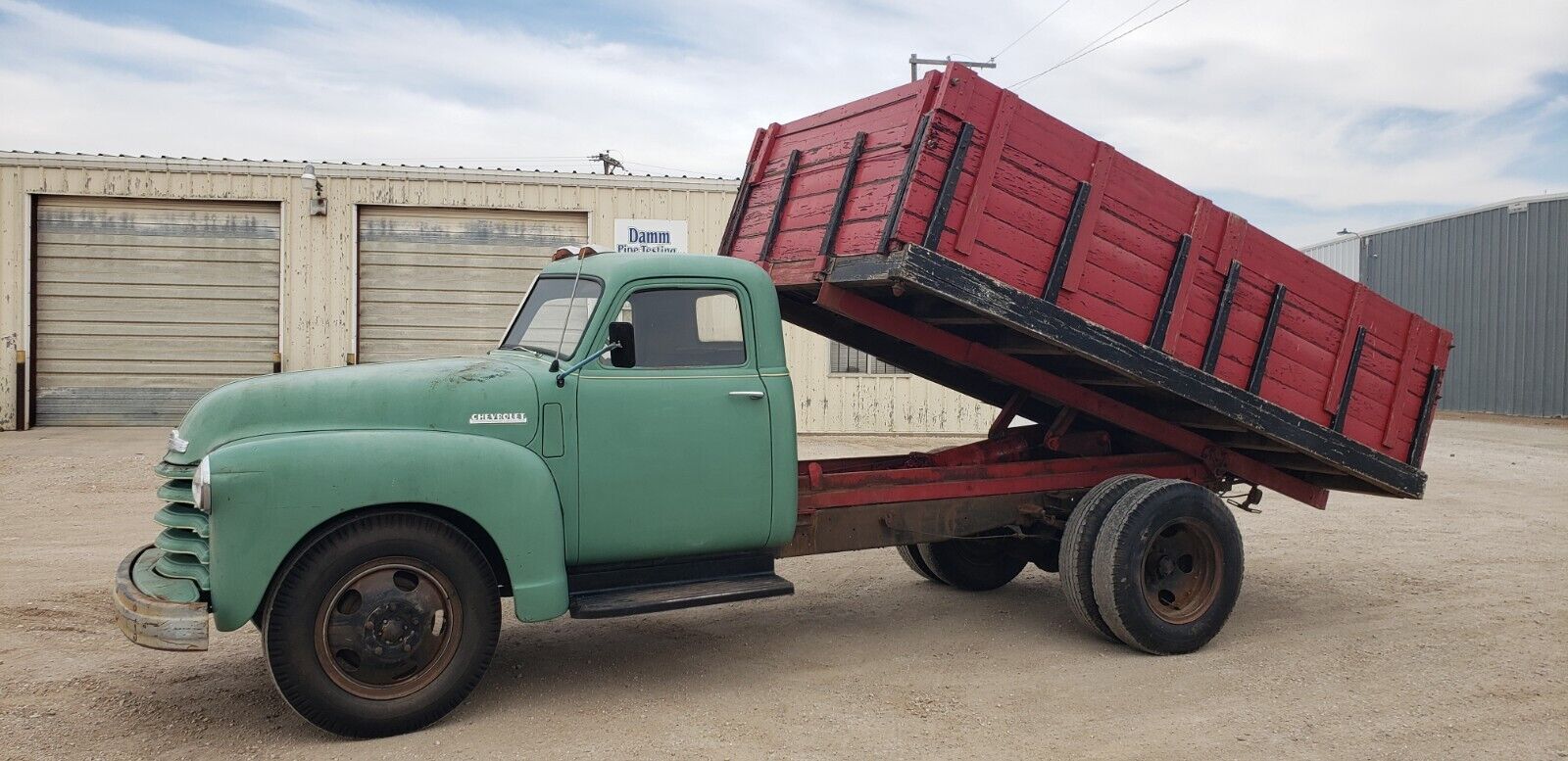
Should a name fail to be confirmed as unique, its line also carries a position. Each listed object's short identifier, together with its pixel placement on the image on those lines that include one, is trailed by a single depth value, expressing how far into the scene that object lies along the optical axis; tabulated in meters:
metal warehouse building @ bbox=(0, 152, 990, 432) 16.22
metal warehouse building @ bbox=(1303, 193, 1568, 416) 24.58
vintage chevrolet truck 4.36
